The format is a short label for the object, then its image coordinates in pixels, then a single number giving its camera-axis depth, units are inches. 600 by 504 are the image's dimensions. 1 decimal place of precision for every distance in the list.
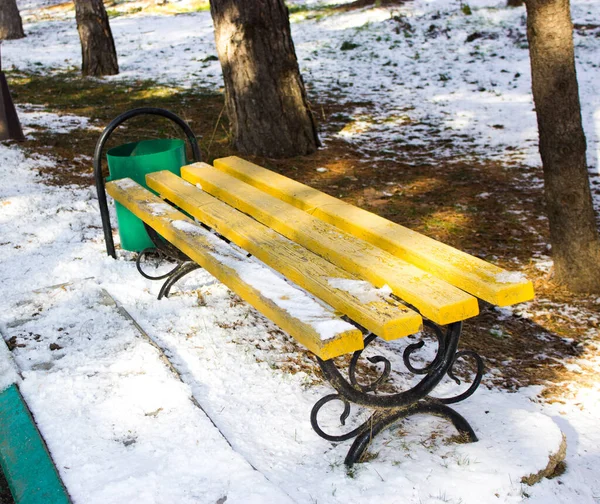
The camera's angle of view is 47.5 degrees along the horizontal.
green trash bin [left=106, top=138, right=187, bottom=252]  156.9
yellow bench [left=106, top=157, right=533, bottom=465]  84.0
